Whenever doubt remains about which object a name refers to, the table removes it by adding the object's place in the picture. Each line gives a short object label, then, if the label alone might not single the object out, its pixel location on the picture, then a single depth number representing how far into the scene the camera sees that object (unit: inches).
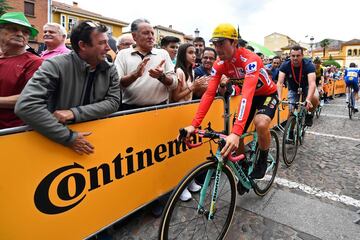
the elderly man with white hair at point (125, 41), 192.5
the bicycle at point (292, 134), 181.6
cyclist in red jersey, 94.3
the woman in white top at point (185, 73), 144.4
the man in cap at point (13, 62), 89.1
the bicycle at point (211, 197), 85.6
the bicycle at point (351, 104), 376.5
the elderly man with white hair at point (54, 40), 132.0
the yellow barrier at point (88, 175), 71.6
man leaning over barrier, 73.7
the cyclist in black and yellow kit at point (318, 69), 323.6
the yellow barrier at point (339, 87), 686.1
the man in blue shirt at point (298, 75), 203.2
